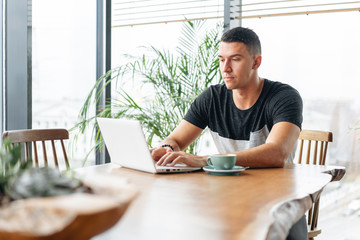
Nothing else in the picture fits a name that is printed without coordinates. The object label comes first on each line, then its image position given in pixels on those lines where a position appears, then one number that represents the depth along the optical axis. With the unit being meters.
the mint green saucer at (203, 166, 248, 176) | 1.52
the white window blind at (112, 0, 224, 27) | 3.66
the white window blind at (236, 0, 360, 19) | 3.17
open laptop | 1.51
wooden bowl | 0.60
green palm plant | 3.18
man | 1.97
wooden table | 0.84
